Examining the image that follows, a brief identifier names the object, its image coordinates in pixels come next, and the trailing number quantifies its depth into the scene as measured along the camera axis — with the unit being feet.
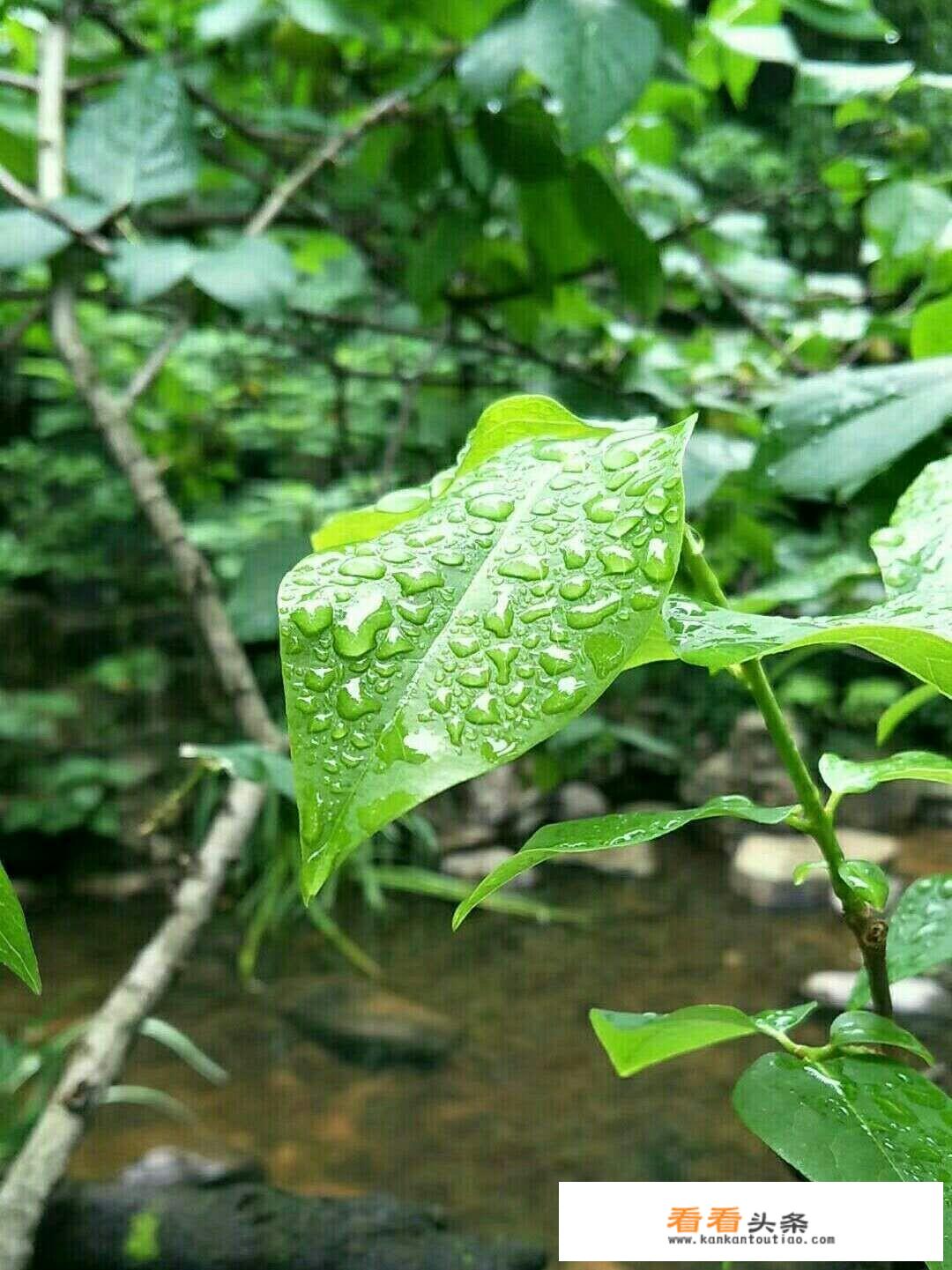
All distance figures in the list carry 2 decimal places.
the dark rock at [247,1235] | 2.38
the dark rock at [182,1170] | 3.50
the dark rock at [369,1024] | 4.88
